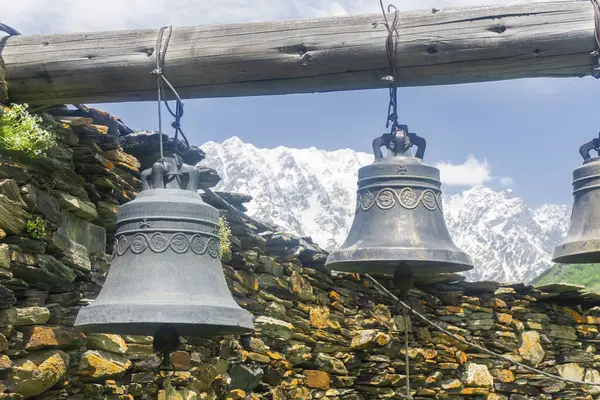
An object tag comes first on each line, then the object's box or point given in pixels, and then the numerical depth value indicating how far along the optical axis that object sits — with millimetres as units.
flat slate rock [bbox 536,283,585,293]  8062
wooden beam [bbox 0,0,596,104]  3340
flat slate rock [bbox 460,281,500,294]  8031
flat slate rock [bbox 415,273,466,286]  7649
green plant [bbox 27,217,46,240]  3865
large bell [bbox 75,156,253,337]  2805
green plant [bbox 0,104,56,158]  3686
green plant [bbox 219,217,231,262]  5594
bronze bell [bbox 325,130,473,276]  3152
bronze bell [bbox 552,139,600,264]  3588
